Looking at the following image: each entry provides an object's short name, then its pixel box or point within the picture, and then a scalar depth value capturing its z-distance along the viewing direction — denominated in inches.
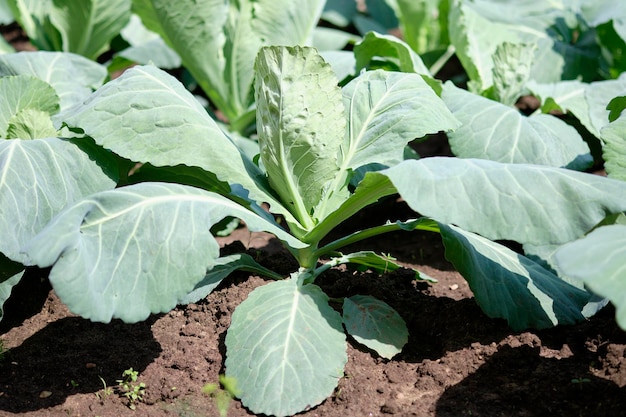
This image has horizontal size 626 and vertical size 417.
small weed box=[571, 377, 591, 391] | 89.7
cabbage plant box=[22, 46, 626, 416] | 87.7
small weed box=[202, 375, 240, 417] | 83.1
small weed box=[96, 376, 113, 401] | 94.6
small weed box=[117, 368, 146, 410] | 93.8
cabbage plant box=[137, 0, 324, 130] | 155.1
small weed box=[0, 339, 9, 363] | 102.7
